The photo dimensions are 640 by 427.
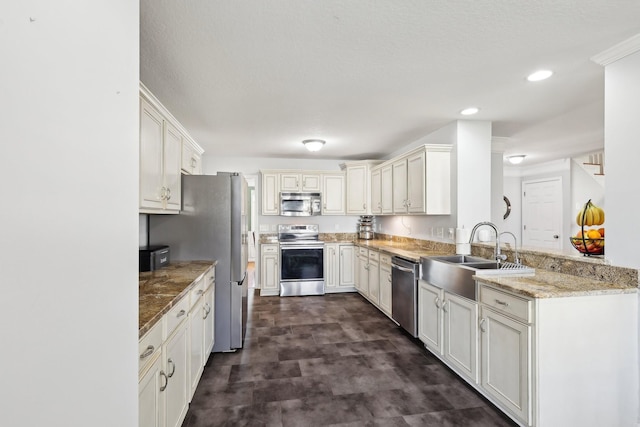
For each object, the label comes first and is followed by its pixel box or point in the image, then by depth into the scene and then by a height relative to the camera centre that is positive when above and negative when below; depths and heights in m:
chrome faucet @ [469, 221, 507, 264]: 2.66 -0.35
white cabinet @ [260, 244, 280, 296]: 5.21 -0.94
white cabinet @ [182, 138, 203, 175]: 3.07 +0.63
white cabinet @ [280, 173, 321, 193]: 5.39 +0.58
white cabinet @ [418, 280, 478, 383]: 2.39 -0.98
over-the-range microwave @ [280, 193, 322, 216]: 5.43 +0.20
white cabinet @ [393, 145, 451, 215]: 3.57 +0.42
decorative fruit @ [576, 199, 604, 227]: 2.46 -0.01
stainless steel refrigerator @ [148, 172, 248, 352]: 2.94 -0.19
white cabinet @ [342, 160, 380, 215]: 5.41 +0.50
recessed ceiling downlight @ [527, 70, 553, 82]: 2.32 +1.07
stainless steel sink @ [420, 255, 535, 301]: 2.36 -0.48
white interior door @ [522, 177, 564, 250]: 6.25 +0.05
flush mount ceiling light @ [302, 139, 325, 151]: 4.32 +1.01
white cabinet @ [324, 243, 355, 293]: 5.39 -0.91
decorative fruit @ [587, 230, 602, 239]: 2.32 -0.15
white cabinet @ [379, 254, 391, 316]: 3.93 -0.90
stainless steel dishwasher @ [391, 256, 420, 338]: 3.23 -0.87
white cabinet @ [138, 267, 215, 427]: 1.35 -0.80
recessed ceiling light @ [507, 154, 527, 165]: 5.53 +1.02
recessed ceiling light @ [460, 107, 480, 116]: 3.11 +1.07
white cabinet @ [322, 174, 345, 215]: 5.54 +0.38
